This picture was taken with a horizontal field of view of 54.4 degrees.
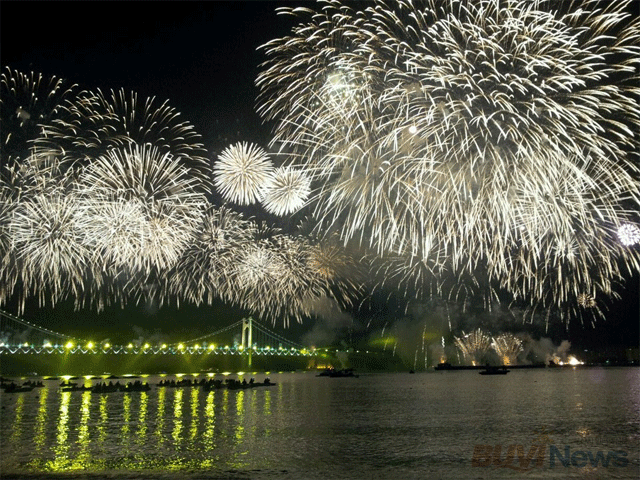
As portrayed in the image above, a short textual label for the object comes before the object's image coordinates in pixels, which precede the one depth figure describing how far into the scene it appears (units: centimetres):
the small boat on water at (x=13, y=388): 5025
